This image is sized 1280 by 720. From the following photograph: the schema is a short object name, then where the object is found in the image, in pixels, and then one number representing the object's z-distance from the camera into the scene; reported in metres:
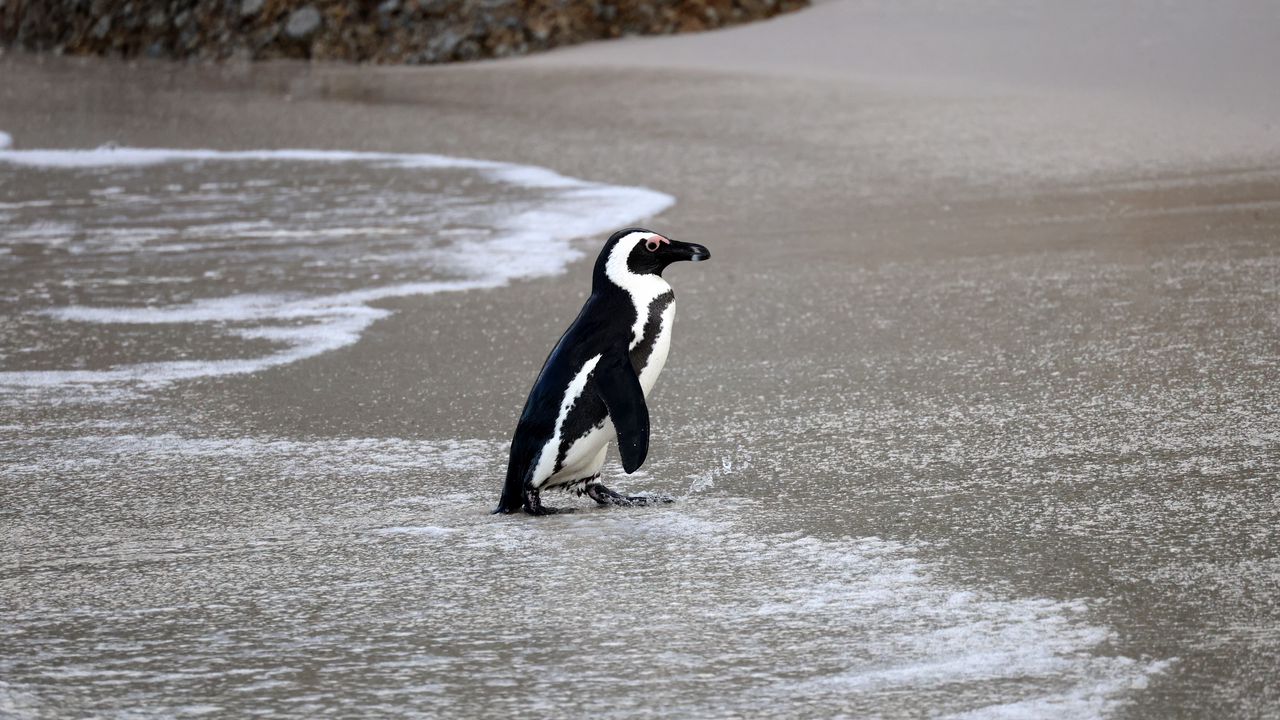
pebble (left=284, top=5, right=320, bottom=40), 34.94
